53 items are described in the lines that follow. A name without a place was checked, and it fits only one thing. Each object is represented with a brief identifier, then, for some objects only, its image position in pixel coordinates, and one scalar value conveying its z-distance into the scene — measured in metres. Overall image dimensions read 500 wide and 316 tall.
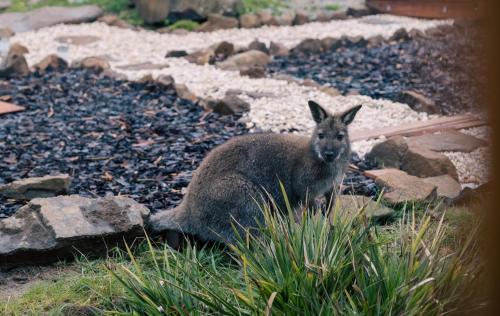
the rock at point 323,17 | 15.87
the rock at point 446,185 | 5.78
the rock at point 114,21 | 14.77
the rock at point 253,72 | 10.54
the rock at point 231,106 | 8.63
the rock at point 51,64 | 11.09
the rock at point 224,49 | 12.13
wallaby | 4.98
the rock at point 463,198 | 5.05
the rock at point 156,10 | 14.80
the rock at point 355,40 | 12.91
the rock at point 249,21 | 15.01
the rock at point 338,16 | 16.06
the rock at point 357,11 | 16.47
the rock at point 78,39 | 13.43
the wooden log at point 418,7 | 13.91
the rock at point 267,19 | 15.27
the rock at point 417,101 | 8.80
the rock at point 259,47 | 12.37
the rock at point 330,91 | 9.65
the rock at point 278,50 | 12.37
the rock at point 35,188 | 5.98
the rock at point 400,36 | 13.20
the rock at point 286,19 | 15.36
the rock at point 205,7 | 14.80
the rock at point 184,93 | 9.30
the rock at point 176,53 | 12.16
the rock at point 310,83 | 10.10
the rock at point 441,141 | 6.80
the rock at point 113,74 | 10.54
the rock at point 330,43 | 12.70
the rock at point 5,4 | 16.11
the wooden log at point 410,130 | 7.79
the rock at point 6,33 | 13.87
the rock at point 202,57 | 11.54
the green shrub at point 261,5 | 15.97
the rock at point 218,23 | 14.69
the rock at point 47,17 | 14.66
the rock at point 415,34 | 13.14
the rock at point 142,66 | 11.31
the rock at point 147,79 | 10.07
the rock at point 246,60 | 11.22
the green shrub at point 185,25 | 14.59
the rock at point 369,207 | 5.22
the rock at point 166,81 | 9.76
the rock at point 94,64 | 11.12
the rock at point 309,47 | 12.45
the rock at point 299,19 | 15.50
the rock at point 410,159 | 6.55
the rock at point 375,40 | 12.92
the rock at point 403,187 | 5.55
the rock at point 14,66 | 10.62
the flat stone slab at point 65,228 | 4.76
